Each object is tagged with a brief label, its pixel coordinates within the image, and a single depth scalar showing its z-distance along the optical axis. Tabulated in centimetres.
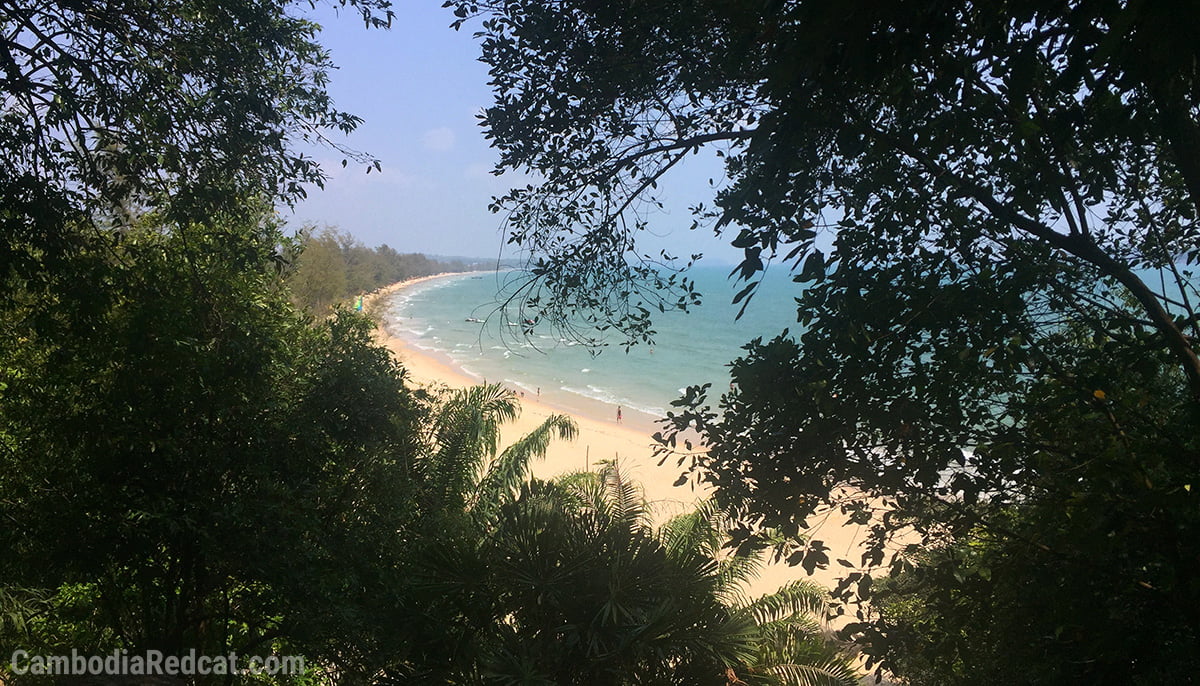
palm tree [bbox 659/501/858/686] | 601
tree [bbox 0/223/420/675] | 536
